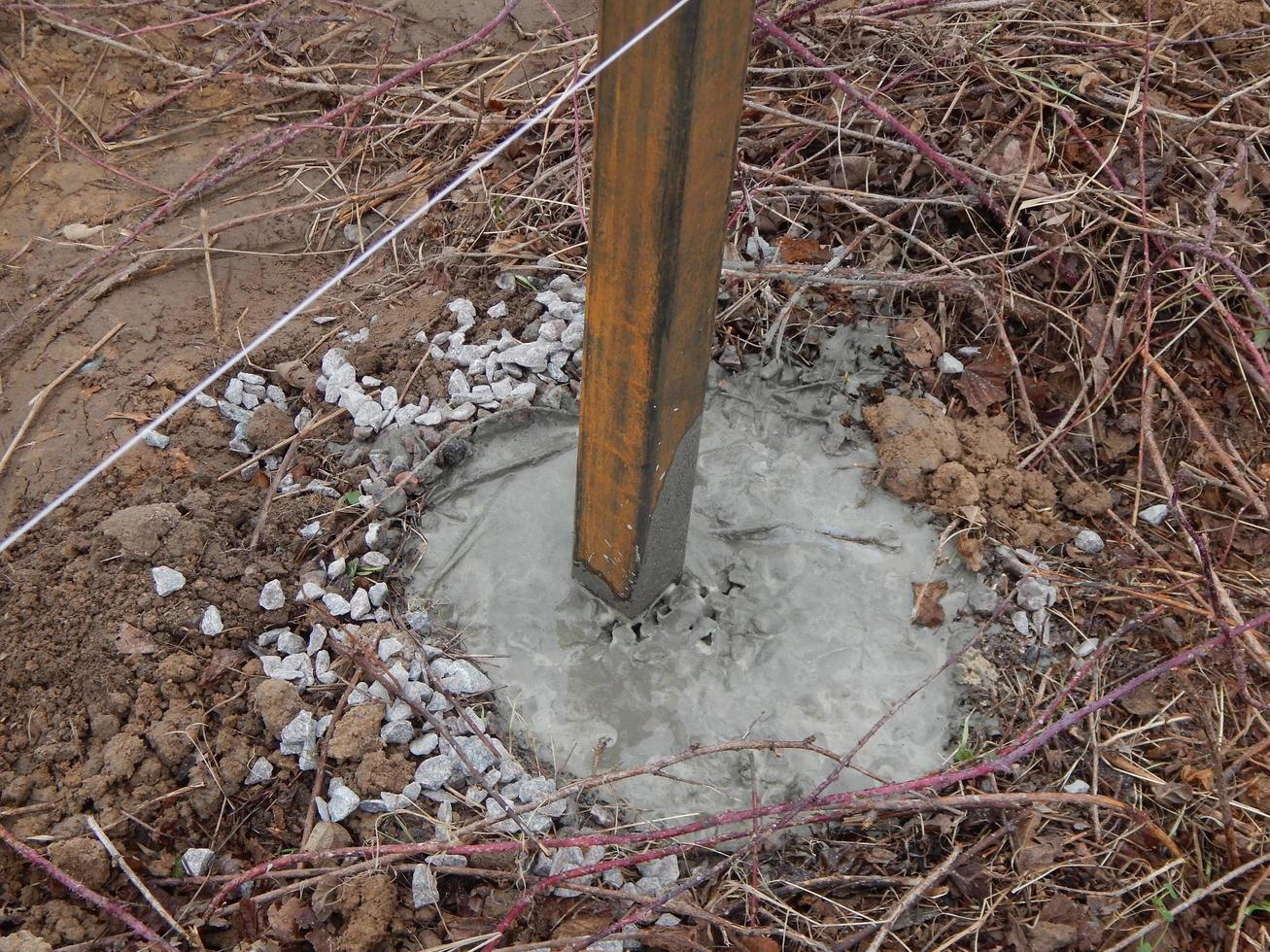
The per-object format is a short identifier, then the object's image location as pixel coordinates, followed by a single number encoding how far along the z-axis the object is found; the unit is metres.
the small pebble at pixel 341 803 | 1.74
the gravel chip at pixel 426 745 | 1.82
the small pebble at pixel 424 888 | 1.65
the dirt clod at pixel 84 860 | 1.61
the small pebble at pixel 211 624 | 1.93
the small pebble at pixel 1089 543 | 2.16
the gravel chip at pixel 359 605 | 1.99
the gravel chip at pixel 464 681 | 1.89
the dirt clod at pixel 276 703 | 1.82
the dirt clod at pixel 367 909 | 1.58
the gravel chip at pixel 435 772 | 1.78
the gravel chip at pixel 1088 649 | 2.02
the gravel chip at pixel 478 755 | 1.82
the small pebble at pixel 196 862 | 1.68
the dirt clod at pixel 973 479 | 2.17
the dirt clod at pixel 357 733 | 1.79
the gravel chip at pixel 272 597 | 1.99
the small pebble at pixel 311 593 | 2.00
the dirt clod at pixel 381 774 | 1.76
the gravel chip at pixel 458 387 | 2.31
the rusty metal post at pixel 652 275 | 1.17
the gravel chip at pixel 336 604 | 1.99
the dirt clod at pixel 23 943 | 1.52
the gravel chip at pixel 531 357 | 2.37
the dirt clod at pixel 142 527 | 1.98
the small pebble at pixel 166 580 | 1.95
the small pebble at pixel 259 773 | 1.79
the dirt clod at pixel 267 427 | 2.29
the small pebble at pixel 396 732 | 1.82
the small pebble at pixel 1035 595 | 2.06
